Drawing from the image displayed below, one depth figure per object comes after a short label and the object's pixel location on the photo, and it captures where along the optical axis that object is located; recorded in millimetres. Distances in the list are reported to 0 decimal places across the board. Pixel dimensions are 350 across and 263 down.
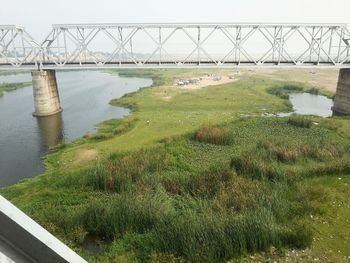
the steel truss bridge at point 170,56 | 49500
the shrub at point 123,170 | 18562
